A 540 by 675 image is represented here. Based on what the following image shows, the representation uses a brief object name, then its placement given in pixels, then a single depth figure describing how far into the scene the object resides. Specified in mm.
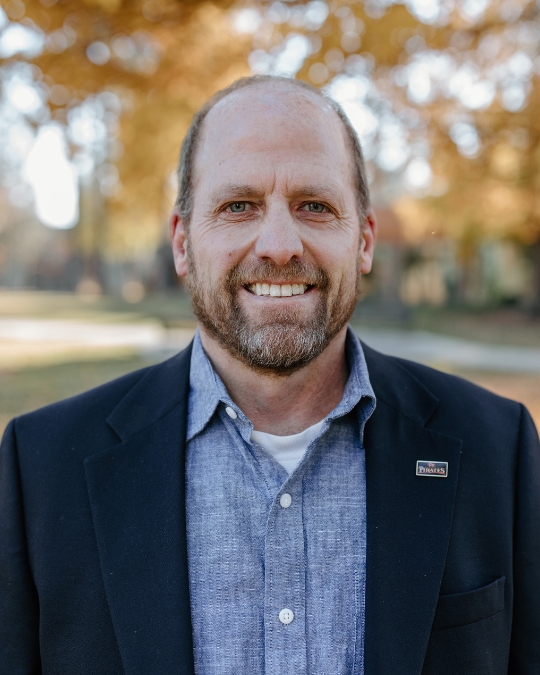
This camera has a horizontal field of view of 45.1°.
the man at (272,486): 1757
